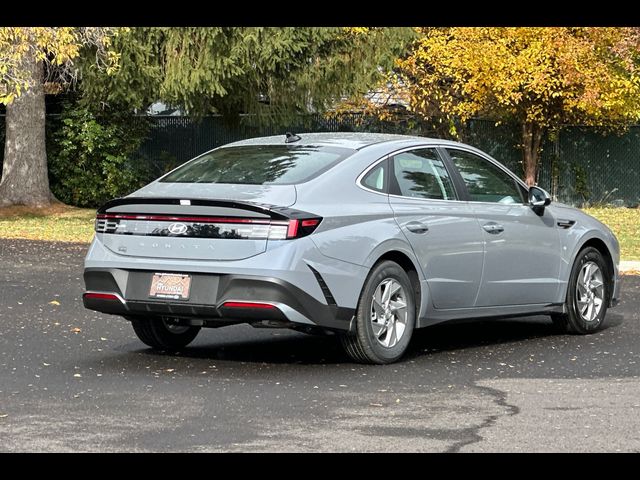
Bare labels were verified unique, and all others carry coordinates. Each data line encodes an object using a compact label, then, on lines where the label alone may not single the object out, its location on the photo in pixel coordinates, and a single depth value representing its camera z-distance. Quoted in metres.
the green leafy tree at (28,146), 29.70
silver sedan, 9.45
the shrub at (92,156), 32.81
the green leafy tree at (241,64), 25.94
